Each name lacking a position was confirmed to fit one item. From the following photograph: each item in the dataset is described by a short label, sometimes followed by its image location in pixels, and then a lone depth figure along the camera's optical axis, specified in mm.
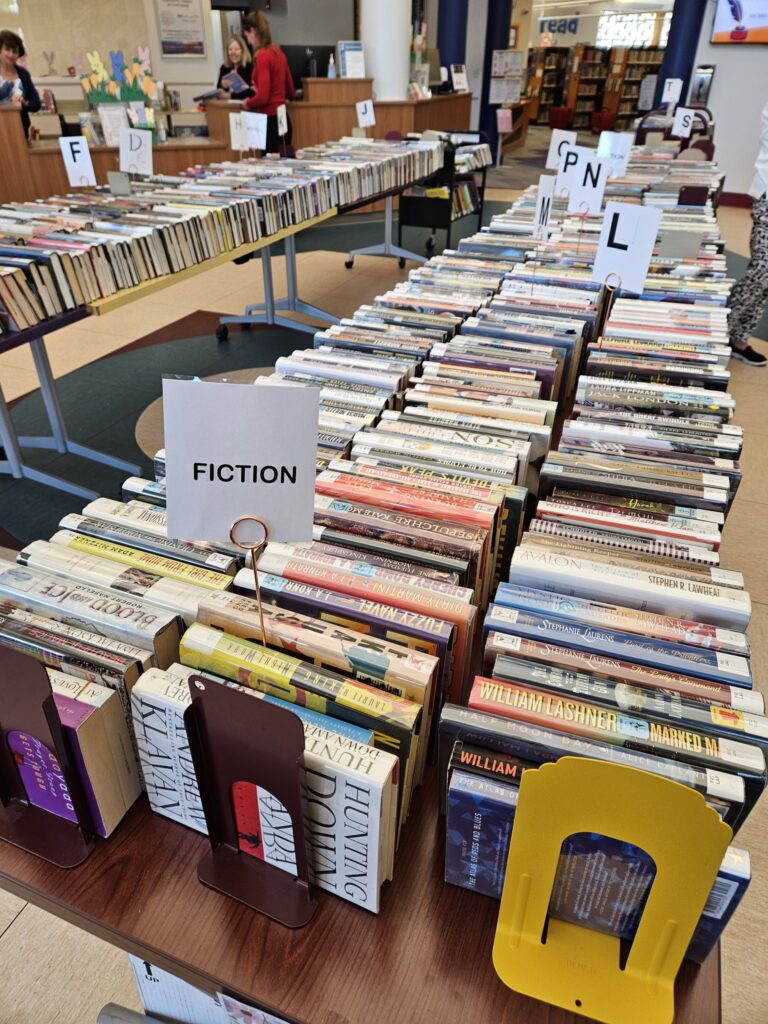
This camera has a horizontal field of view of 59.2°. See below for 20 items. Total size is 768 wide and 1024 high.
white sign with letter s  5121
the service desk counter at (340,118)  7457
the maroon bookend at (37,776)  738
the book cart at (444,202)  5953
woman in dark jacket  5836
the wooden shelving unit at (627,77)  15953
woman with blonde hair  6801
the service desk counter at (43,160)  6266
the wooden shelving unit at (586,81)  16328
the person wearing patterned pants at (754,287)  3787
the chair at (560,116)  14977
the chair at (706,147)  5137
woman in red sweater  6012
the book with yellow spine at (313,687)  779
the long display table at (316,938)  745
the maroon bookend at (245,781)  704
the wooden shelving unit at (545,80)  17016
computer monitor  7602
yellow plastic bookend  634
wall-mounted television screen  7918
